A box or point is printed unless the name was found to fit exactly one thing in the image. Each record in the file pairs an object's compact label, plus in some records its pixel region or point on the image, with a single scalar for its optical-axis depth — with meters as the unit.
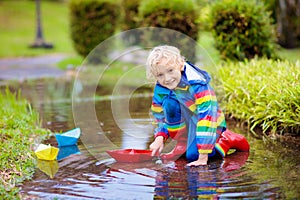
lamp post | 19.72
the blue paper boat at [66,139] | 5.81
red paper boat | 4.93
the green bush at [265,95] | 5.81
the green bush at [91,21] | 13.47
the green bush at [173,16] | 11.21
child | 4.60
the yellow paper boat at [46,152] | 5.14
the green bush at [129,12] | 14.41
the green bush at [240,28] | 8.90
